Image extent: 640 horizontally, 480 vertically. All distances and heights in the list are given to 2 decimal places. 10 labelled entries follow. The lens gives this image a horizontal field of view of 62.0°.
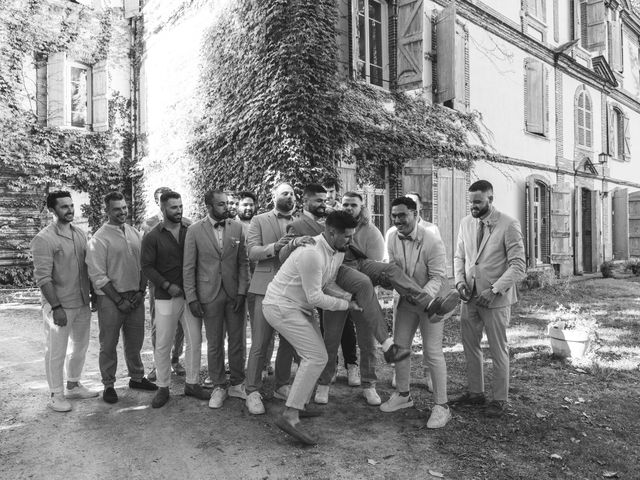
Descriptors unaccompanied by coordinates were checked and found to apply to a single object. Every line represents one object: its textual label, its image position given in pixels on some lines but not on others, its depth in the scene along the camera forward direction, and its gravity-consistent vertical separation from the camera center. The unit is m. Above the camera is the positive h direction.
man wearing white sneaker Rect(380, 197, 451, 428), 4.17 -0.38
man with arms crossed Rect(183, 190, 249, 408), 4.52 -0.40
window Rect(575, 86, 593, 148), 16.28 +3.86
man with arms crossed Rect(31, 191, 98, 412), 4.39 -0.39
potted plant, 6.04 -1.10
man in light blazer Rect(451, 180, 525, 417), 4.36 -0.37
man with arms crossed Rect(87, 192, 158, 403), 4.66 -0.38
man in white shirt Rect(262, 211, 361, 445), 3.72 -0.40
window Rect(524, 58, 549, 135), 13.97 +3.86
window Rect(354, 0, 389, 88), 9.96 +3.90
